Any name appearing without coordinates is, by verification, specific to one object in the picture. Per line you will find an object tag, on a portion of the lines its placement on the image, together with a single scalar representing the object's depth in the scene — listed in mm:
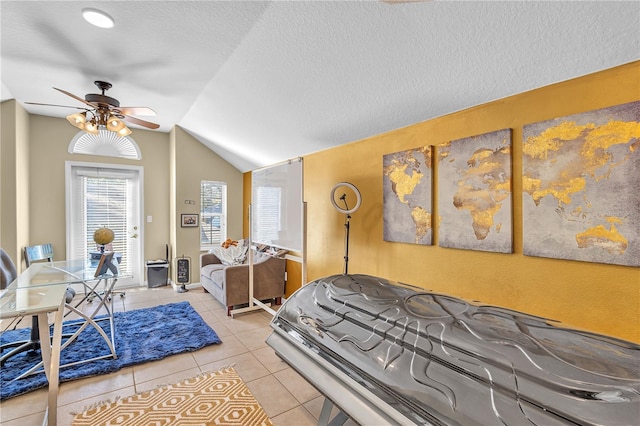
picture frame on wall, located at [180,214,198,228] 5062
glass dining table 1788
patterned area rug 1940
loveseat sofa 3842
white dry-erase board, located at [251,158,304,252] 3326
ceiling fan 2886
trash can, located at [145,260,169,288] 5055
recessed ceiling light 2057
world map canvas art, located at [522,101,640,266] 1460
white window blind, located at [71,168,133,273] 4688
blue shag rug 2391
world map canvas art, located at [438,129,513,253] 1945
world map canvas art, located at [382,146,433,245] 2449
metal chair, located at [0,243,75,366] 2583
